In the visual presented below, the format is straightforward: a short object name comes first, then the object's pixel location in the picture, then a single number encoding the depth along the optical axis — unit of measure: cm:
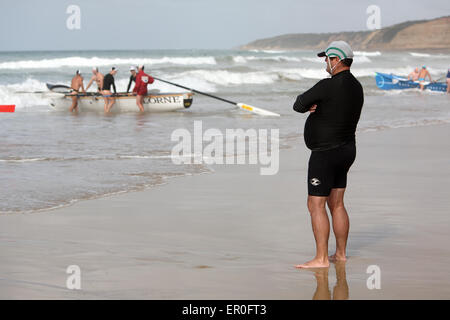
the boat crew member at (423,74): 3293
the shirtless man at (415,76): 3259
